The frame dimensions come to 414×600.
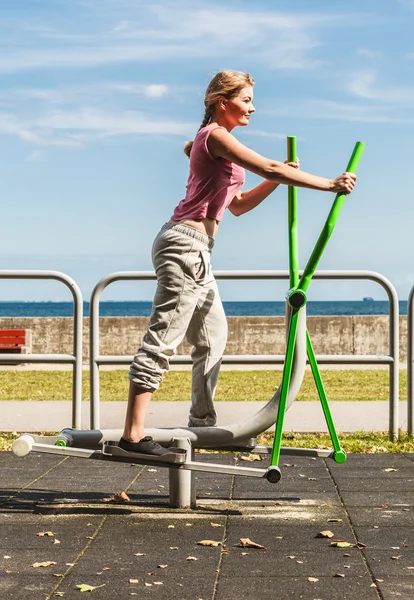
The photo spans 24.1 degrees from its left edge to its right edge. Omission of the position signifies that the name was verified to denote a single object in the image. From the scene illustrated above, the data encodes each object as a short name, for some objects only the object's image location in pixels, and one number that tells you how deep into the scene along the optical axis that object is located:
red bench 15.48
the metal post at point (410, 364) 6.63
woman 3.97
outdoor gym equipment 4.05
